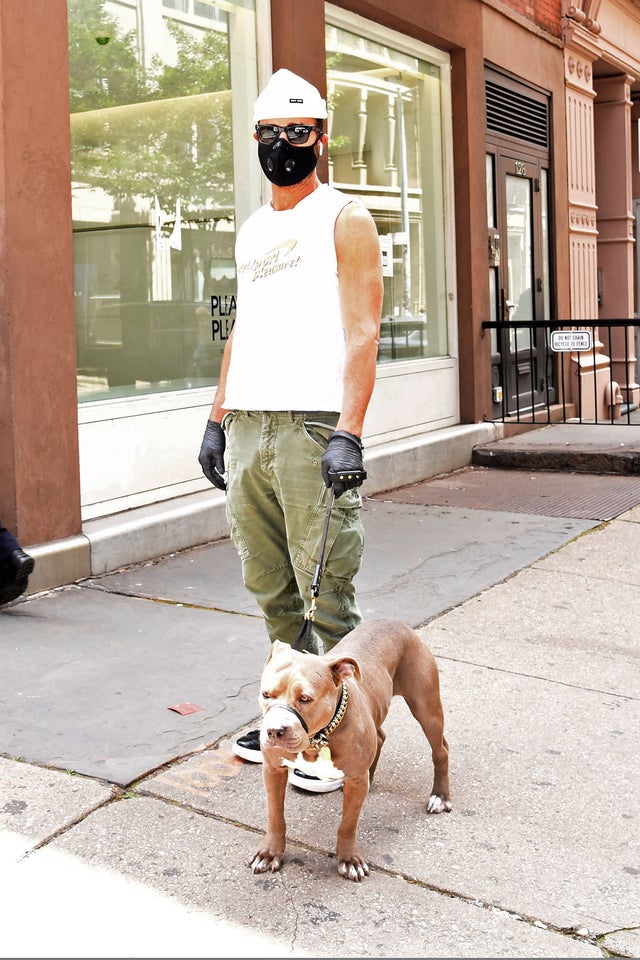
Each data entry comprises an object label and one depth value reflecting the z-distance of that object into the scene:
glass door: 11.16
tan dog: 2.72
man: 3.35
